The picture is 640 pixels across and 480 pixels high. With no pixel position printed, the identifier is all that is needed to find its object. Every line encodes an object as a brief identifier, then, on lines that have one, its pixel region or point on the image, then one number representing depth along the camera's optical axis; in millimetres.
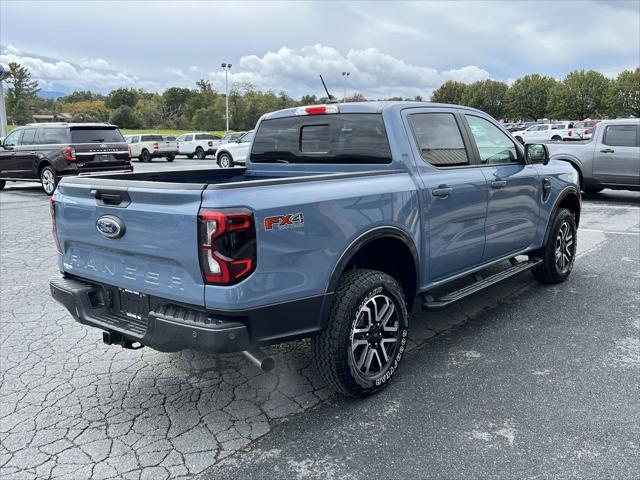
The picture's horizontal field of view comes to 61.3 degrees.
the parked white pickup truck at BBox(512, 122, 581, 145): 40594
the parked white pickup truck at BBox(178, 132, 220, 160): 33697
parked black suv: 12828
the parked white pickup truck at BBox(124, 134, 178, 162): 32219
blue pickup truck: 2672
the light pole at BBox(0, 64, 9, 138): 20997
